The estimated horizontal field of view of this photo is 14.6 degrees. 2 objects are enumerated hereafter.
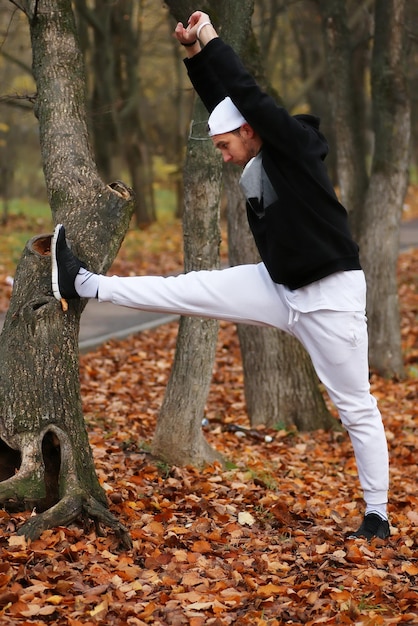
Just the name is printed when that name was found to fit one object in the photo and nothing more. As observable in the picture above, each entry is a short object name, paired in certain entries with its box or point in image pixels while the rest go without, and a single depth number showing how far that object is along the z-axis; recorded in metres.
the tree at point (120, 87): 38.85
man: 8.00
